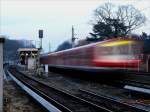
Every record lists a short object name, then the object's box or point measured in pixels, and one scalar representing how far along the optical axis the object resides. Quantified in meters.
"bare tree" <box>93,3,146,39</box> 91.88
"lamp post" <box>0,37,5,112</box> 12.54
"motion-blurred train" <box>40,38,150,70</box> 26.94
